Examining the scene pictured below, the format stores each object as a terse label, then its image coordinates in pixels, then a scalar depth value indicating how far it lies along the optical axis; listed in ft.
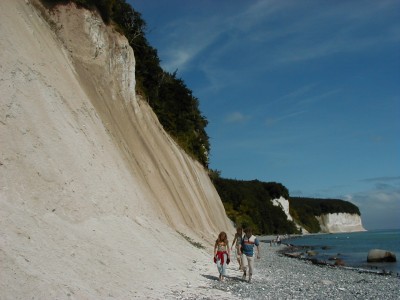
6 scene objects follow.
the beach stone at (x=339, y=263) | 92.73
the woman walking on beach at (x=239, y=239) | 50.60
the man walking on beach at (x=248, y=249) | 44.14
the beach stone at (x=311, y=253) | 129.49
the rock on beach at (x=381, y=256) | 97.66
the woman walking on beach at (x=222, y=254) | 43.27
